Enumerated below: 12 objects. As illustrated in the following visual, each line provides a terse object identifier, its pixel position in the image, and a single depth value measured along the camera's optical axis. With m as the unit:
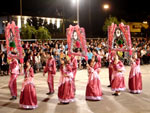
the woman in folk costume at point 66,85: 8.44
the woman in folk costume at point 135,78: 9.85
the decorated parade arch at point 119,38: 9.78
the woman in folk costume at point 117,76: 9.34
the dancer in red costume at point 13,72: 9.07
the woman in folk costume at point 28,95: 7.90
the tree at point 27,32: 23.51
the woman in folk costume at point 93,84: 8.78
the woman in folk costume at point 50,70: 9.81
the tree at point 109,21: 37.47
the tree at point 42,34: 22.15
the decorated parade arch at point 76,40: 8.55
